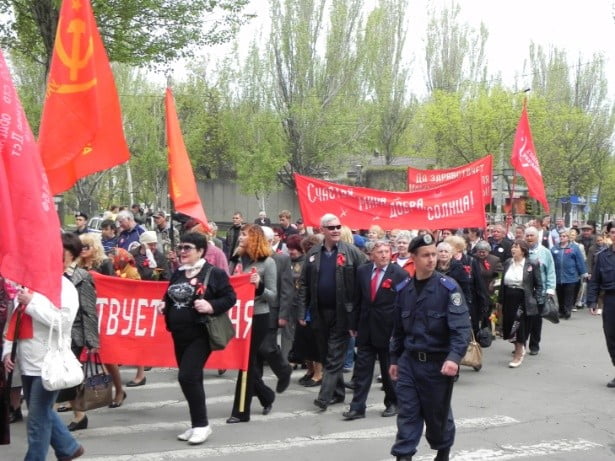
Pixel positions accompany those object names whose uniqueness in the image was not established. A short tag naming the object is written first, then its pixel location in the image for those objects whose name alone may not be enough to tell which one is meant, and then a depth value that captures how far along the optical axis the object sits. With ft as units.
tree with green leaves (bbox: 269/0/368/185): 115.24
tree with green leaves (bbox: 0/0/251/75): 53.21
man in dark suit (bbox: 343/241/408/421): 24.86
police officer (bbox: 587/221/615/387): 31.03
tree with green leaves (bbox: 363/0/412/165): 139.23
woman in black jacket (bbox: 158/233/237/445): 21.52
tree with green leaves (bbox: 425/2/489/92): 157.58
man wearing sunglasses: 26.14
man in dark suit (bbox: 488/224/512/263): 45.33
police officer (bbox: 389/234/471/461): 18.58
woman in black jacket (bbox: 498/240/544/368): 35.01
